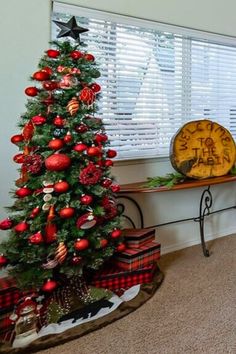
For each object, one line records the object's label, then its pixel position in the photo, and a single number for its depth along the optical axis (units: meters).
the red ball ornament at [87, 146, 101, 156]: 1.75
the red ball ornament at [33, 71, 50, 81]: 1.71
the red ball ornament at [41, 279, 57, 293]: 1.70
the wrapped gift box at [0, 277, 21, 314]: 1.73
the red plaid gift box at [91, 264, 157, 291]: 2.00
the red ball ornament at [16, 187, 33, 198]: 1.71
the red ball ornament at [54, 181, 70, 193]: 1.68
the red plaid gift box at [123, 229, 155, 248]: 2.19
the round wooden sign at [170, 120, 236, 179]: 2.46
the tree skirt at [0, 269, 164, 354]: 1.56
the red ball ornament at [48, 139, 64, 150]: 1.69
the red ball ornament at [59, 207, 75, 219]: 1.68
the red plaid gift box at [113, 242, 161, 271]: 2.07
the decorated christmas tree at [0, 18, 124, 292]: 1.71
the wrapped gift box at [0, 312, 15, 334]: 1.67
